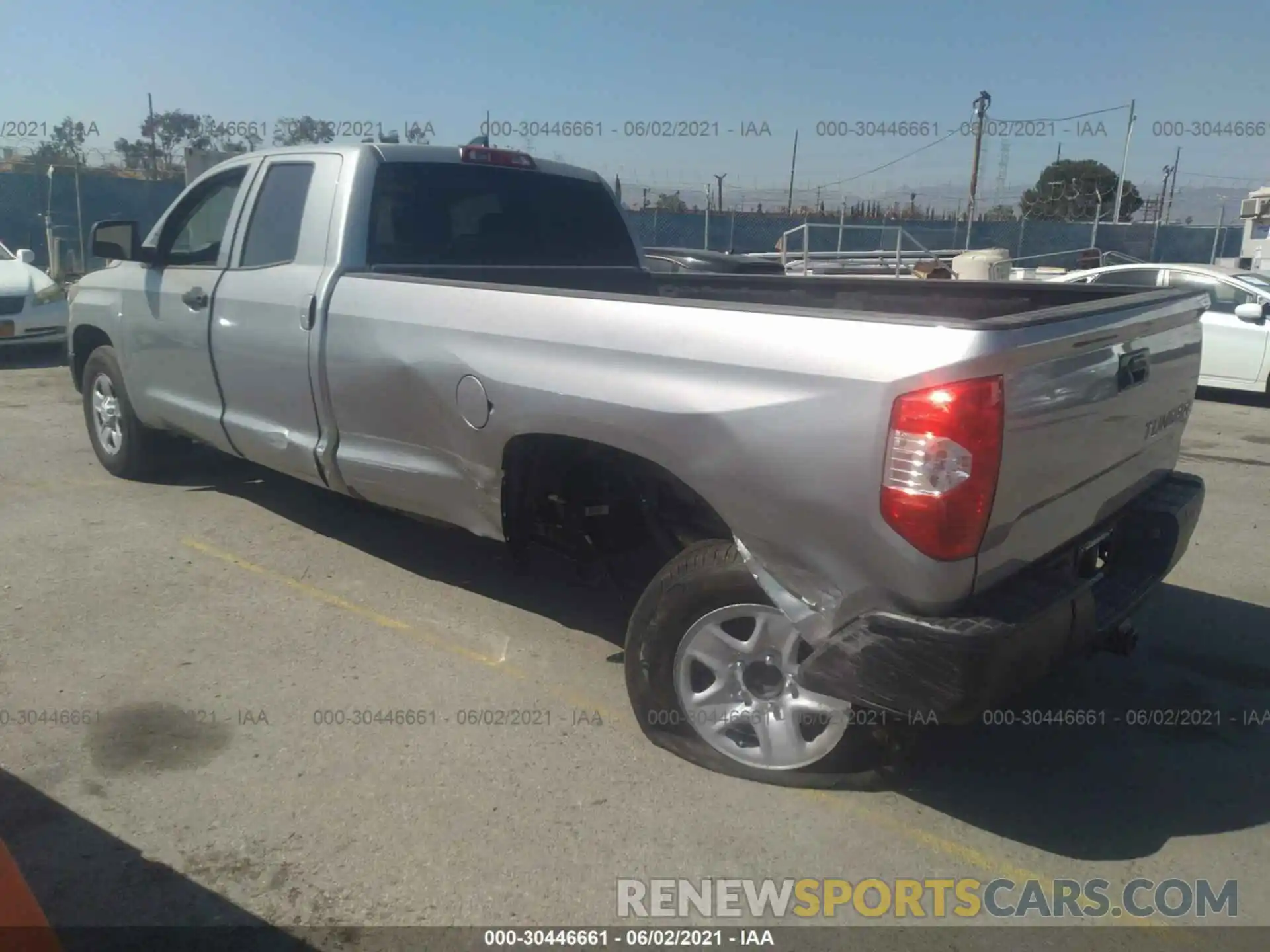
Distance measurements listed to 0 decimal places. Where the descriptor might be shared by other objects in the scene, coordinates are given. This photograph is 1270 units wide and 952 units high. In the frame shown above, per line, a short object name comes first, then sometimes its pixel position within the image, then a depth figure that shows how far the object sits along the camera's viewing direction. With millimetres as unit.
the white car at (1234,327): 11109
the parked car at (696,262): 12559
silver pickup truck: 2711
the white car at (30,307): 11719
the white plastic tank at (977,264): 15281
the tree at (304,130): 20750
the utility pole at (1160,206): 28125
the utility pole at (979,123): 29641
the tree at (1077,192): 44703
